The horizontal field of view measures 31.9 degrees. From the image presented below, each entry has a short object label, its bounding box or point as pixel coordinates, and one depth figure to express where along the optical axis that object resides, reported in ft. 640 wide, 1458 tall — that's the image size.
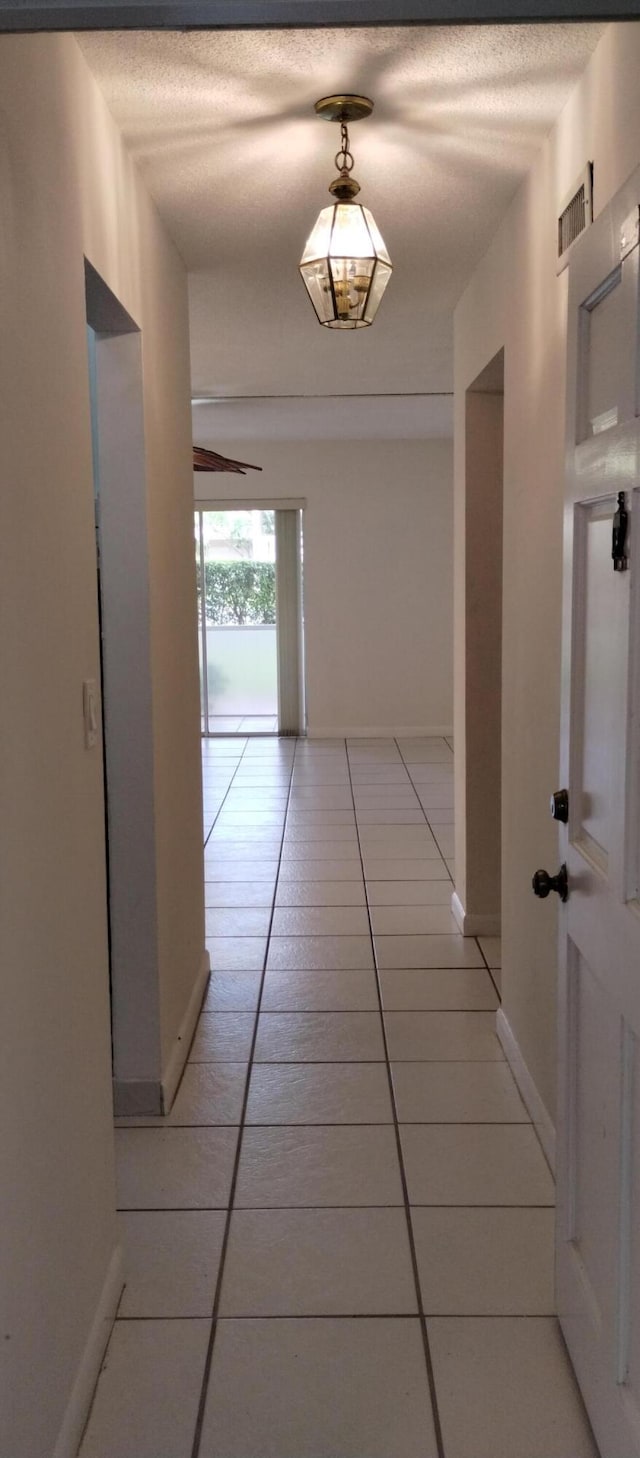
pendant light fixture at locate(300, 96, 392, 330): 8.13
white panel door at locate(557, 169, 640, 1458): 5.15
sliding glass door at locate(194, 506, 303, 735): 30.99
